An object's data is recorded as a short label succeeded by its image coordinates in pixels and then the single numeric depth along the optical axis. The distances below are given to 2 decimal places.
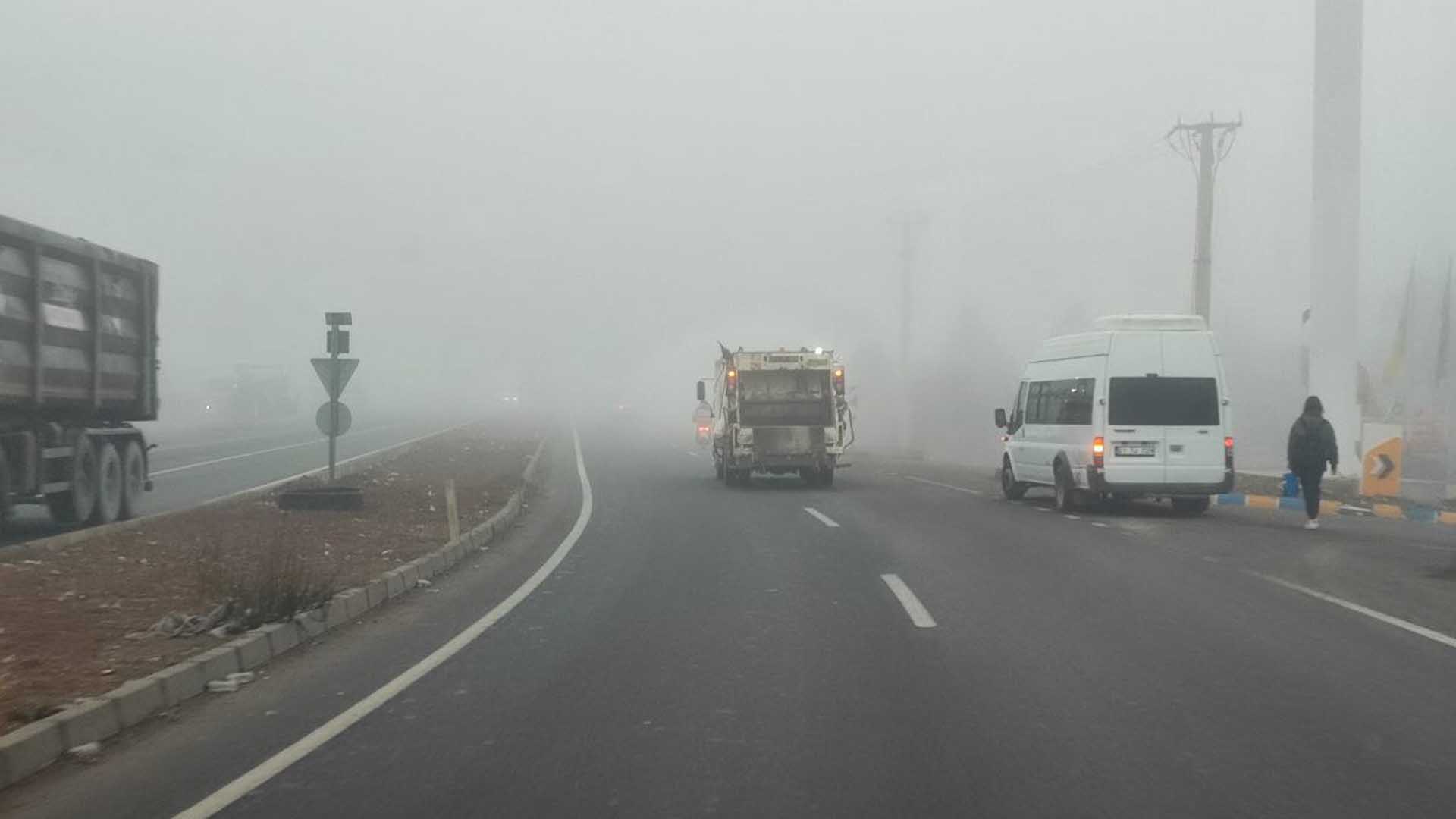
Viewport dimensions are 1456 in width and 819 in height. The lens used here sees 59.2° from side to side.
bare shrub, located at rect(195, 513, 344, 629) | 9.22
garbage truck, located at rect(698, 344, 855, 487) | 24.95
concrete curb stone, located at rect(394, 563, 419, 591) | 11.93
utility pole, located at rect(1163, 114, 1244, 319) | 35.38
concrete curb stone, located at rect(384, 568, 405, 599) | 11.45
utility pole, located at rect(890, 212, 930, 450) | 57.38
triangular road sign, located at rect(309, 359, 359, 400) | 18.92
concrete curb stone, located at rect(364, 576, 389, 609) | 10.88
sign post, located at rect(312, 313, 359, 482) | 18.97
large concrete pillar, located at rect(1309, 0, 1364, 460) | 33.41
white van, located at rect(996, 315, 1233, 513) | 18.47
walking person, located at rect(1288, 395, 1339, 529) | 17.33
